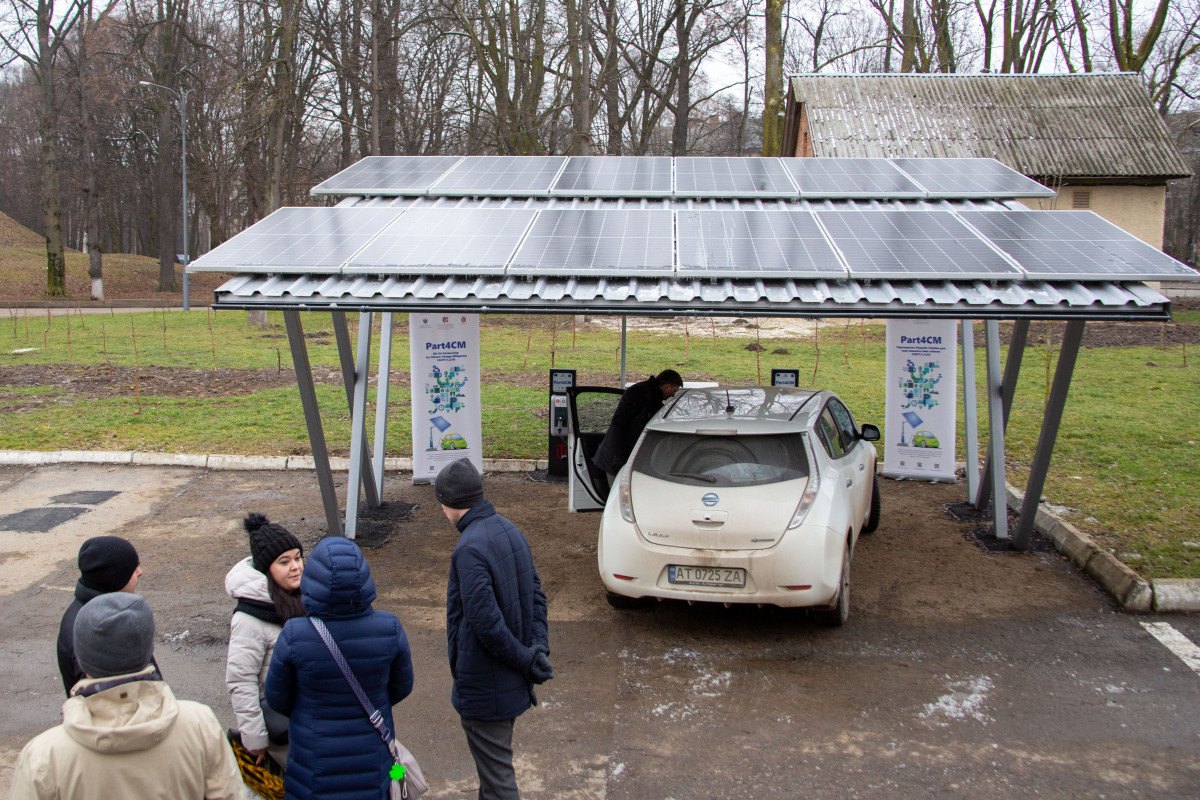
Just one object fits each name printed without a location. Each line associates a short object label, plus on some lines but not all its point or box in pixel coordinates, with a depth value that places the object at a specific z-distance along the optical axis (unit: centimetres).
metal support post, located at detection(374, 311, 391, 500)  1062
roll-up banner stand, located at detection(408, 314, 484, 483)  1152
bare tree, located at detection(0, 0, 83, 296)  3738
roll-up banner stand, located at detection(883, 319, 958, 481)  1190
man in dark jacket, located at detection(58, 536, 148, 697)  412
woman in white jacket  403
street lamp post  3749
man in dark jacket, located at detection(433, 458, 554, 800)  423
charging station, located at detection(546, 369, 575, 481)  1205
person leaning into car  940
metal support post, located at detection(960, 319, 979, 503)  1085
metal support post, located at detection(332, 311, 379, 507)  973
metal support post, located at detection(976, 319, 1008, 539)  960
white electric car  702
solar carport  702
